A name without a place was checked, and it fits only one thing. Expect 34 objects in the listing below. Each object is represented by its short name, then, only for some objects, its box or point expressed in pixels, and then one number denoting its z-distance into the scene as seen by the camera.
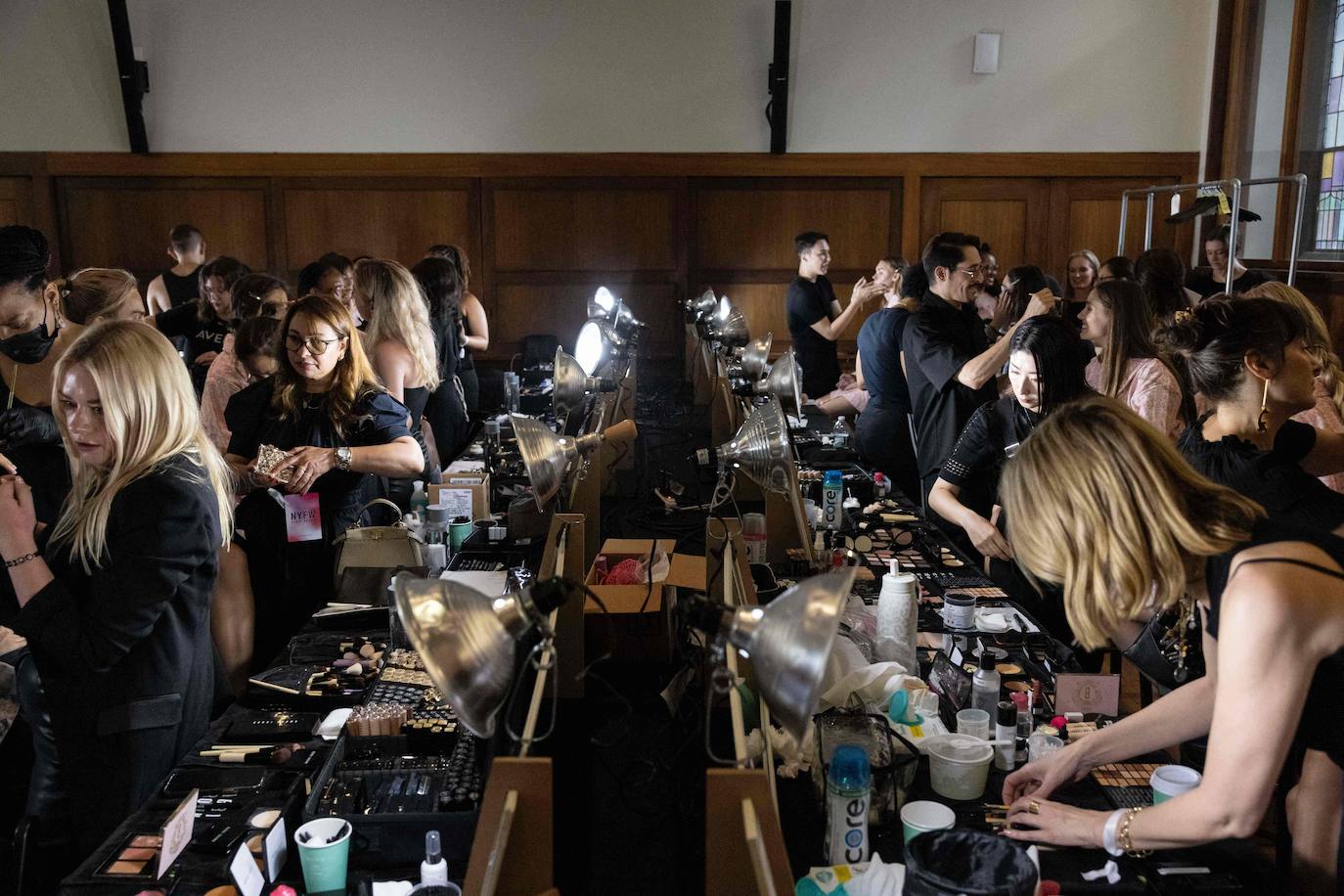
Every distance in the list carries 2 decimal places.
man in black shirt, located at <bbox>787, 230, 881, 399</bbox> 7.30
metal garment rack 5.71
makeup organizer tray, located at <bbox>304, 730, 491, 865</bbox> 1.84
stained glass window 7.12
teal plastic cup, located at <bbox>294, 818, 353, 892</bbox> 1.77
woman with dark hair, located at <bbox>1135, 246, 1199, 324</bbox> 3.71
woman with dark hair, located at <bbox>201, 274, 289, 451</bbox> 4.22
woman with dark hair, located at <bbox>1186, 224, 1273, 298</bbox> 6.98
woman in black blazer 2.22
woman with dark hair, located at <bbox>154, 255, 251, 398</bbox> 5.64
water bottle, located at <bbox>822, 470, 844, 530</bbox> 3.93
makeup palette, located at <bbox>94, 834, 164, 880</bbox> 1.85
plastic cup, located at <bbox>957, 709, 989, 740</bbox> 2.24
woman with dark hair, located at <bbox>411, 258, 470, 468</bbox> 5.79
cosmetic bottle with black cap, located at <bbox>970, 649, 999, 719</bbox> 2.29
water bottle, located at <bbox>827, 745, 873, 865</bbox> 1.83
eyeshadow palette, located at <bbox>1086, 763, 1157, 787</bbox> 2.10
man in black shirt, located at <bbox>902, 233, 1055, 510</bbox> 4.33
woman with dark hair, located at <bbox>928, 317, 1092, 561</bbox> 3.27
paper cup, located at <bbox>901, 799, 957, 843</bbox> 1.91
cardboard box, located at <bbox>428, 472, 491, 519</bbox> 3.92
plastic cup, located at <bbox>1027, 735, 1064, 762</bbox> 2.20
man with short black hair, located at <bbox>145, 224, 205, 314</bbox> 7.81
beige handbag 3.12
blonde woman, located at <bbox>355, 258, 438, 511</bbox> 4.58
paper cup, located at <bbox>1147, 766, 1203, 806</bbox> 1.96
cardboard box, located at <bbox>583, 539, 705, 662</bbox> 2.66
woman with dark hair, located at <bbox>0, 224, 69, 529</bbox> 3.03
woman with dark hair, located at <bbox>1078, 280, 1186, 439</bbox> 3.62
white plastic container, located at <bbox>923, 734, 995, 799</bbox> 2.05
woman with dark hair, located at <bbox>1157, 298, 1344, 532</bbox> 2.62
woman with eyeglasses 3.34
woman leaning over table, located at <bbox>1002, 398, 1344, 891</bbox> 1.58
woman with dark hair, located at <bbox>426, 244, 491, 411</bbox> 6.84
